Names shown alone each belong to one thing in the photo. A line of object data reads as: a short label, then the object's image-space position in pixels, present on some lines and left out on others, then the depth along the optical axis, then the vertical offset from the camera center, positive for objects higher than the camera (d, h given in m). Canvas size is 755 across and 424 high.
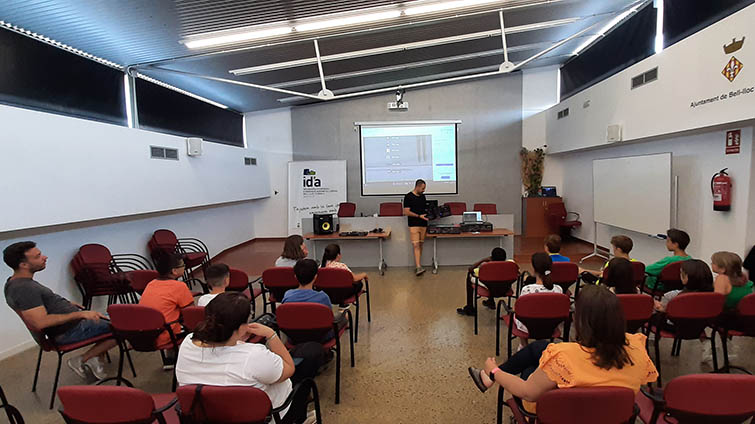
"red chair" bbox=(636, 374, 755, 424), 1.43 -0.88
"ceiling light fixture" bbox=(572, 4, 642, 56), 6.21 +2.87
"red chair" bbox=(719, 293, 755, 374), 2.54 -1.05
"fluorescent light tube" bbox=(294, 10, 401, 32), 4.65 +2.18
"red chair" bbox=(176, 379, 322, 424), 1.54 -0.90
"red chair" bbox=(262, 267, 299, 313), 3.67 -0.90
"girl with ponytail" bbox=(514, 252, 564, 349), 2.88 -0.78
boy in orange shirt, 2.82 -0.80
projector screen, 8.97 +0.77
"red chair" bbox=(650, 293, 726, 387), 2.51 -0.93
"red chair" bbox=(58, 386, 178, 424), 1.48 -0.86
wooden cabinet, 8.96 -0.80
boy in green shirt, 3.51 -0.73
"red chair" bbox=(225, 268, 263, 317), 3.81 -0.93
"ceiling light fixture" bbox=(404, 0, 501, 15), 4.77 +2.38
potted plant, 9.15 +0.36
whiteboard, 5.20 -0.19
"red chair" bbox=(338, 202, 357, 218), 8.37 -0.46
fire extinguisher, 4.37 -0.16
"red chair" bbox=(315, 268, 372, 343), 3.57 -0.92
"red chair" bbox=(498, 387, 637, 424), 1.40 -0.87
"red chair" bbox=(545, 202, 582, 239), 8.46 -0.82
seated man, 2.62 -0.80
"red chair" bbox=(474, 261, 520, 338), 3.63 -0.91
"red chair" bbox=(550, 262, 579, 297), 3.65 -0.91
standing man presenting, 6.05 -0.50
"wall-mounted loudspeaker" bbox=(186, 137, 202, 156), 5.99 +0.78
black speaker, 6.26 -0.58
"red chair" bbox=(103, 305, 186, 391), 2.59 -0.95
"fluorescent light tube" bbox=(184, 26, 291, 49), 4.54 +1.95
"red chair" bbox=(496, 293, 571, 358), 2.64 -0.94
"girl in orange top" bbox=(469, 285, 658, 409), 1.47 -0.72
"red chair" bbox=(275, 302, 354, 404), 2.55 -0.94
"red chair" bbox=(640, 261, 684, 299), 3.35 -0.92
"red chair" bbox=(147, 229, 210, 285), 5.62 -0.85
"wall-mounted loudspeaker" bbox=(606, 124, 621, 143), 5.88 +0.78
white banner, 9.35 +0.11
